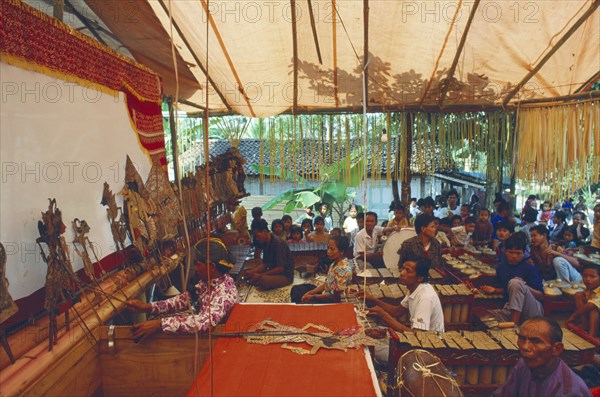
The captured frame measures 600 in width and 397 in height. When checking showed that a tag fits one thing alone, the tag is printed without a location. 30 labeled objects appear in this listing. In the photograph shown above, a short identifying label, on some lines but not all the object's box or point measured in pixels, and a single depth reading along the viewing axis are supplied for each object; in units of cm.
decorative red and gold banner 259
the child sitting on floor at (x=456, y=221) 794
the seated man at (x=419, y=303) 343
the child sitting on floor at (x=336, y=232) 753
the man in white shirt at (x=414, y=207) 1098
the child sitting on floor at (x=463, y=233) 743
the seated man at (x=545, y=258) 574
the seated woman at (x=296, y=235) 787
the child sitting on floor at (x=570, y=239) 777
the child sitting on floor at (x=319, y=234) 778
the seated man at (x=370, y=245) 657
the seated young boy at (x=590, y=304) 423
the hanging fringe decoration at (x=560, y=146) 554
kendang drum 227
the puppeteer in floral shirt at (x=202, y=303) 276
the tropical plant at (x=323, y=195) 1003
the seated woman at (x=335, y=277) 449
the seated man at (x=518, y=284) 447
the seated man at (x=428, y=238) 522
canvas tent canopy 464
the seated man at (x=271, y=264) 595
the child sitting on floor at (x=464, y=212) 864
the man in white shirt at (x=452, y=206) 930
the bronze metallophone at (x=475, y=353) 311
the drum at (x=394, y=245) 605
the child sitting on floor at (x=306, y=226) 850
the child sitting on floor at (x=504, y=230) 616
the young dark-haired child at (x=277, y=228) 752
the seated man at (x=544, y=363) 255
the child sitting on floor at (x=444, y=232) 710
